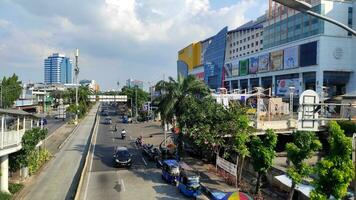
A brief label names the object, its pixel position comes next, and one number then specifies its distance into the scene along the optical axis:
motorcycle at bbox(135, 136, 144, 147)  51.06
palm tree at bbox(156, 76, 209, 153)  36.78
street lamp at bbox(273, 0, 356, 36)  8.37
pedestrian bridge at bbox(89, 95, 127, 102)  121.62
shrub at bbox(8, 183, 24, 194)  27.43
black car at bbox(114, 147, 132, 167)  36.49
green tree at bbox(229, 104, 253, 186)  30.01
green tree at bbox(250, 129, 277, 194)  26.22
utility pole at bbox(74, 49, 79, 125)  94.15
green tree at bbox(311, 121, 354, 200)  18.95
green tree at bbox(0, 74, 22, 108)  93.06
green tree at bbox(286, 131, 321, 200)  22.98
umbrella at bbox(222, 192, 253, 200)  22.36
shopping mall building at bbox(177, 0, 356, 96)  79.81
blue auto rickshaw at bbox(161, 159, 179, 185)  30.41
